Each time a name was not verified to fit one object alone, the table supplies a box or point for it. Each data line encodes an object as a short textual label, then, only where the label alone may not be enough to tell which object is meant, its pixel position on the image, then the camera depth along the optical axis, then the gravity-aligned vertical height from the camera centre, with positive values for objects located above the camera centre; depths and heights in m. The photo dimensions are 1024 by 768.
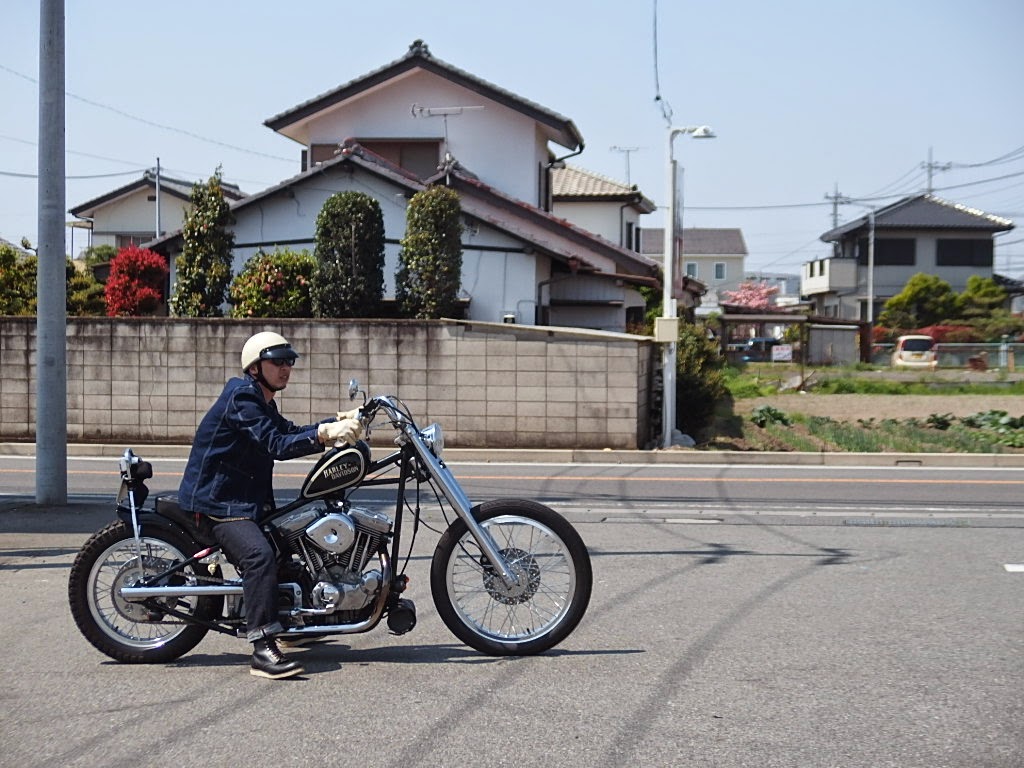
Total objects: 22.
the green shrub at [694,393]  18.47 -0.62
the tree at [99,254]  32.66 +2.78
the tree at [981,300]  51.41 +2.67
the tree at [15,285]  19.66 +1.07
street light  16.86 +0.50
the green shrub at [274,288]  18.92 +1.04
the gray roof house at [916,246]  56.16 +5.57
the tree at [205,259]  19.23 +1.53
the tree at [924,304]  52.09 +2.49
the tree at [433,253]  18.45 +1.61
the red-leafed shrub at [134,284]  20.83 +1.17
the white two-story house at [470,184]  21.92 +3.42
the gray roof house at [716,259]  76.31 +6.51
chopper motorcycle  5.01 -0.98
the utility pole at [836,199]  73.58 +10.23
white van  43.06 +0.18
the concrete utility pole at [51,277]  9.70 +0.60
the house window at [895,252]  56.84 +5.29
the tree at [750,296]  67.12 +3.60
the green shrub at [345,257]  18.55 +1.53
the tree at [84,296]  21.52 +0.99
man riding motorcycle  4.88 -0.51
